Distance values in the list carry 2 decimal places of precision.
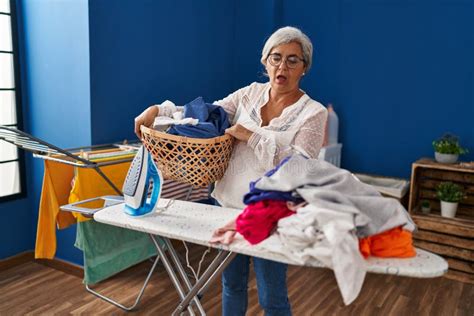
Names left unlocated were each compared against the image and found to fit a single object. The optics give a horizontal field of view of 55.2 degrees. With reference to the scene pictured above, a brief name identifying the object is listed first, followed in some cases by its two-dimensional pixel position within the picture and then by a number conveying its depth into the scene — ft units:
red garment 3.89
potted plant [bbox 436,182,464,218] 9.57
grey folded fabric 3.67
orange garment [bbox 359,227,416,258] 3.72
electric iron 4.65
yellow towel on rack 7.11
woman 4.69
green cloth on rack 7.14
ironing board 3.54
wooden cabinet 9.19
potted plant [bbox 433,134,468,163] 9.53
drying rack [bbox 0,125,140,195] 5.84
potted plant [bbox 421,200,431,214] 9.96
